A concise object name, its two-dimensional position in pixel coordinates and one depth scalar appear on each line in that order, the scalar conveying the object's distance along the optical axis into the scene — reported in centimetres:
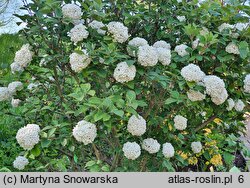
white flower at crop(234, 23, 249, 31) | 178
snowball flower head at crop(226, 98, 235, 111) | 182
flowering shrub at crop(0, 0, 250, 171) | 156
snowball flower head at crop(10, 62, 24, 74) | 185
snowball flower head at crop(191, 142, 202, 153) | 209
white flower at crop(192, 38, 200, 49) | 177
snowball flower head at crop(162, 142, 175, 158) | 179
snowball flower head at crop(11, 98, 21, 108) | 200
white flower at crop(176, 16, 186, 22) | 193
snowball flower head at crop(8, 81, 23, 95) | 186
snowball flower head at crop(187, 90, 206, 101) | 163
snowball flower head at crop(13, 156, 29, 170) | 197
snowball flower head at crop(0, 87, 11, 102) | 186
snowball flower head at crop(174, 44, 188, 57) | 174
